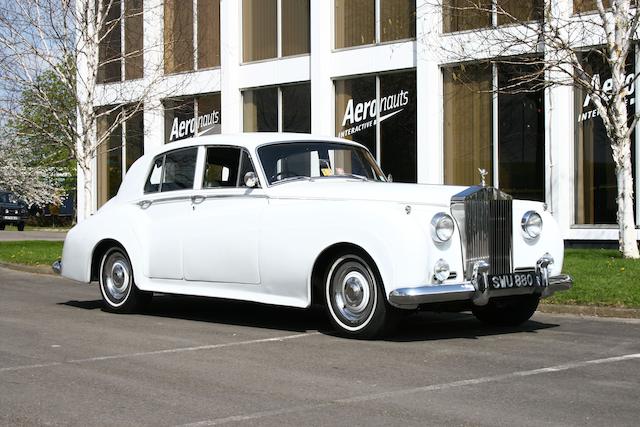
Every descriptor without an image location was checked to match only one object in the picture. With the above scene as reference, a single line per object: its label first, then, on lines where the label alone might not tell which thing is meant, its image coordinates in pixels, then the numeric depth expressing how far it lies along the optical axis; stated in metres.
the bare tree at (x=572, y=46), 17.33
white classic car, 8.89
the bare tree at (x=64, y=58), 23.78
